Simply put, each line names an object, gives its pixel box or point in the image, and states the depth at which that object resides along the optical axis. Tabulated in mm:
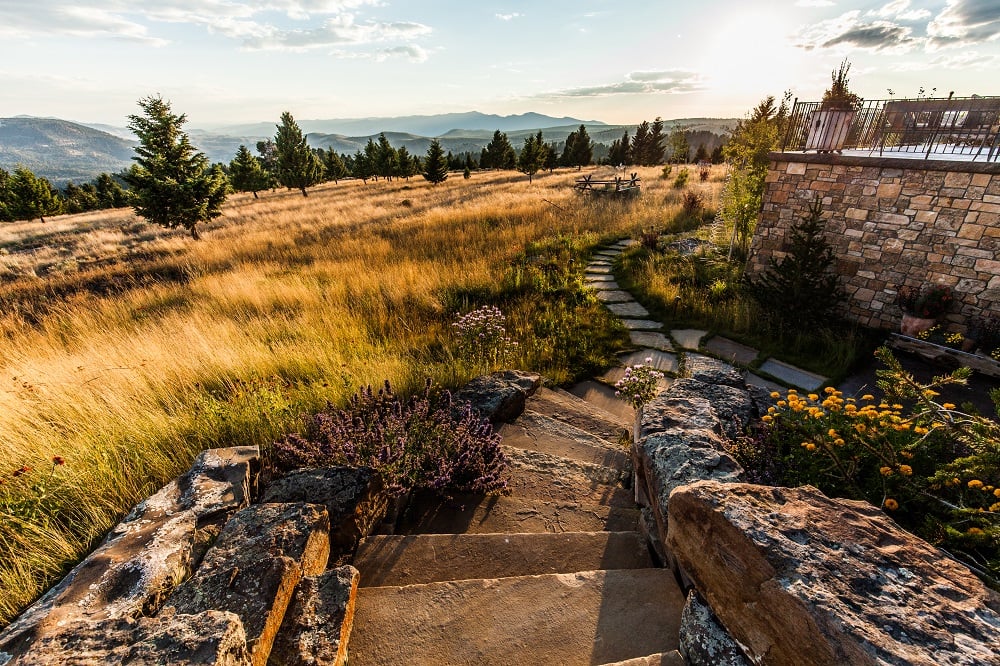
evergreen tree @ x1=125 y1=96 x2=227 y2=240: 13695
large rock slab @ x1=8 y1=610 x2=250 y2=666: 1133
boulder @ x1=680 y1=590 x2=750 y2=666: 1374
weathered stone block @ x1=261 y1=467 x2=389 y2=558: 2002
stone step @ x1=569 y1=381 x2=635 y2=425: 4215
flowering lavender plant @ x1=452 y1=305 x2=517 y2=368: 4730
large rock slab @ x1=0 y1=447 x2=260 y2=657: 1392
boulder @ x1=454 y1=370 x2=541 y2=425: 3365
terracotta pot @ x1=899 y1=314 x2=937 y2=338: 5359
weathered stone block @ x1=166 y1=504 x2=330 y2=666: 1401
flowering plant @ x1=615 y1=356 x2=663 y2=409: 3955
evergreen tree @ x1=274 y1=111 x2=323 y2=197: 28703
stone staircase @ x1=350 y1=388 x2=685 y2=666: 1563
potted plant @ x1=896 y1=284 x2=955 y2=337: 5293
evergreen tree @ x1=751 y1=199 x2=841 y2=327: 5809
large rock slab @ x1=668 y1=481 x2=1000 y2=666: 1106
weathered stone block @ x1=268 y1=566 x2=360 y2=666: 1378
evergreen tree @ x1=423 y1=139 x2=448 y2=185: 30169
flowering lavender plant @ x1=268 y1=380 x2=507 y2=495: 2473
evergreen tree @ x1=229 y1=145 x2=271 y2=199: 32938
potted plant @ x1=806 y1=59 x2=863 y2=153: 5762
